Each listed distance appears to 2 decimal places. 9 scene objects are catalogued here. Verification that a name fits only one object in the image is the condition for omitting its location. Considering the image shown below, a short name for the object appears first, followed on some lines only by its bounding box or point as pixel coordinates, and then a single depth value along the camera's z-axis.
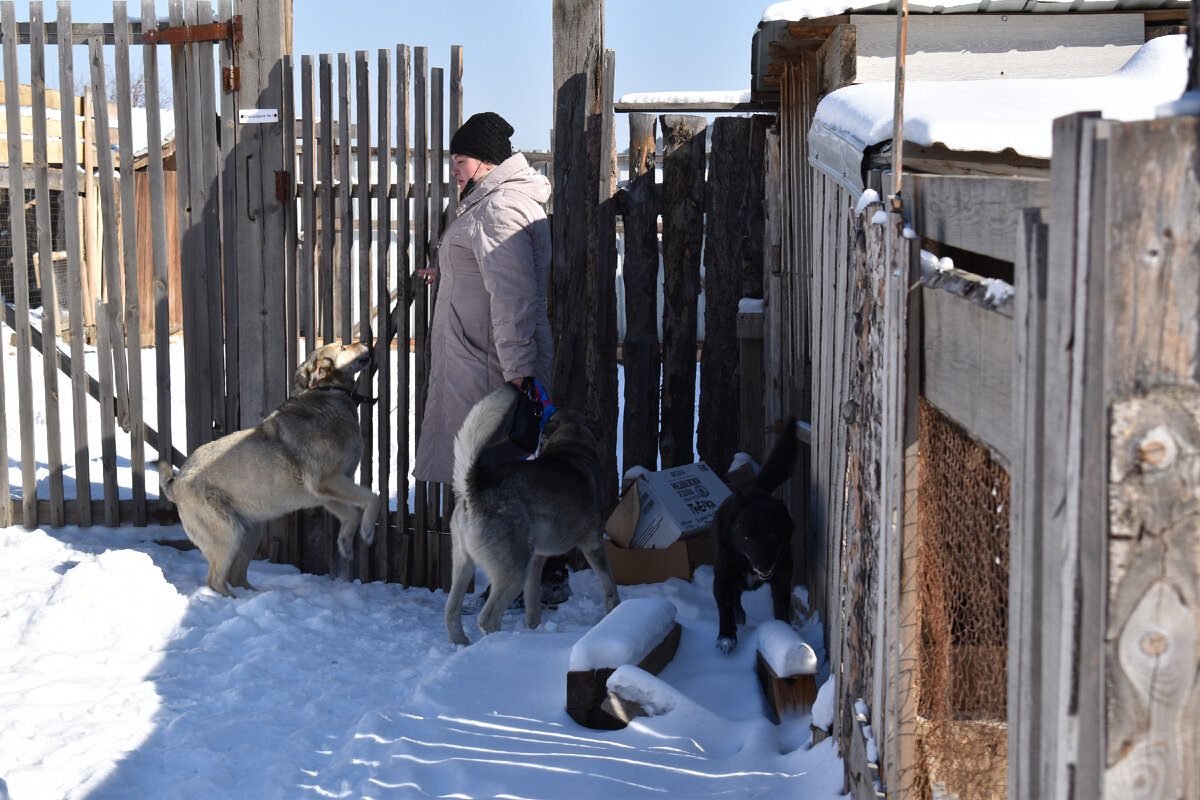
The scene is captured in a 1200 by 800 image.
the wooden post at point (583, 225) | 5.74
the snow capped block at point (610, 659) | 3.74
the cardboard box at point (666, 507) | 5.73
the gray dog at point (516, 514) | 4.74
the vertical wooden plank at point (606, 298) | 5.79
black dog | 4.47
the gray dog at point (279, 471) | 5.58
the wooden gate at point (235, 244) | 5.75
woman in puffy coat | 5.06
